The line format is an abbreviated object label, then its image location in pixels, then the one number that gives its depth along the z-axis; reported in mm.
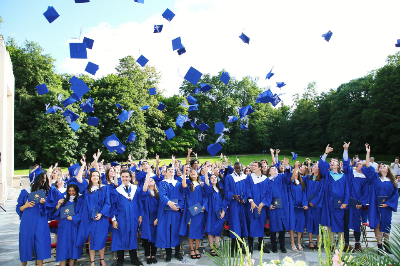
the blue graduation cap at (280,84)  10314
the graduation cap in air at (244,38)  9156
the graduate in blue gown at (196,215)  6027
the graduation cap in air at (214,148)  9048
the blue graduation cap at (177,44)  8719
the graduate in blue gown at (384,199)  6051
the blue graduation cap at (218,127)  9712
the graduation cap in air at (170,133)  10259
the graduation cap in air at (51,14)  6725
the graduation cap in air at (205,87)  9850
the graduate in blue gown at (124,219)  5492
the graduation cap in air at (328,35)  8770
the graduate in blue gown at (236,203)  6152
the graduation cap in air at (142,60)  9202
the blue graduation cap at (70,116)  9562
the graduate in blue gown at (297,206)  6395
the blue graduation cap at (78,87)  7691
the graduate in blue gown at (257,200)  6152
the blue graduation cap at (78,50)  6922
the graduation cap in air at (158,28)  8509
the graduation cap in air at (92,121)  10488
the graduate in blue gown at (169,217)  5840
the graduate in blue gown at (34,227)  4980
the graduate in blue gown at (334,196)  6035
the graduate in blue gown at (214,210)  6105
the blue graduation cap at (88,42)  8164
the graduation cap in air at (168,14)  8057
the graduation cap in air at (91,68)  8389
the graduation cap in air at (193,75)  7884
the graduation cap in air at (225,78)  9172
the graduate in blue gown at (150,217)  5898
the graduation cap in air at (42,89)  8815
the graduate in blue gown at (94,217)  5297
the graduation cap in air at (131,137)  11510
